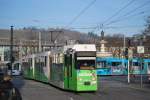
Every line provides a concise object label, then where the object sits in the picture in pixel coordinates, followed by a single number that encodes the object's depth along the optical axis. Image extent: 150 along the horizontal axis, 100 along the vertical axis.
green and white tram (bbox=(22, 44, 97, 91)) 15.17
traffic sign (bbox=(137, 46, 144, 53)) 20.25
